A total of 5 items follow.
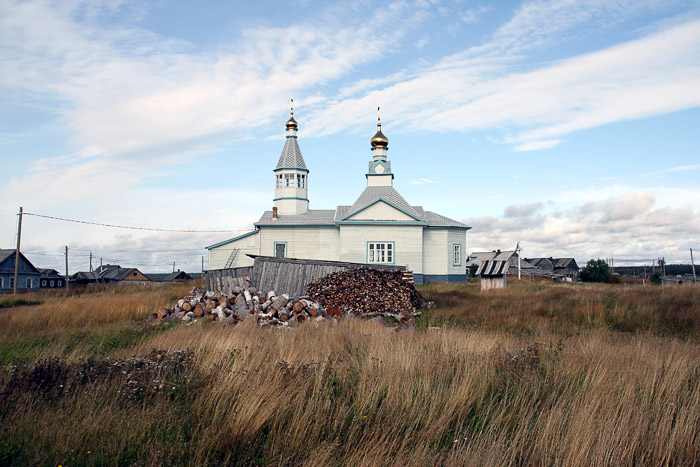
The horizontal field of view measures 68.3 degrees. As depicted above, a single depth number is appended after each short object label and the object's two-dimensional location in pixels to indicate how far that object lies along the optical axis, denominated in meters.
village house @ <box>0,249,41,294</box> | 46.72
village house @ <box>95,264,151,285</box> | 69.87
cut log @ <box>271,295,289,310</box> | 14.64
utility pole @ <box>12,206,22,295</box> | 33.03
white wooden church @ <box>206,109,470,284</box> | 32.62
